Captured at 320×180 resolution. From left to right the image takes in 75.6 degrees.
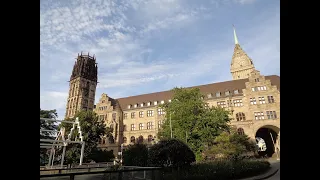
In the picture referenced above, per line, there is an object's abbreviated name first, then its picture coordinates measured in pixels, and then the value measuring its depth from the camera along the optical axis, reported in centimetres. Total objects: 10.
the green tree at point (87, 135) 3900
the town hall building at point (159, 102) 4603
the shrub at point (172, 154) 1639
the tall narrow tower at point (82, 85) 7306
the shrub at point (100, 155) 4291
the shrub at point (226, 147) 2677
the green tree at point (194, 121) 3231
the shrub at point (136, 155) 2481
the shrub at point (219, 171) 1441
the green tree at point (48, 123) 5247
